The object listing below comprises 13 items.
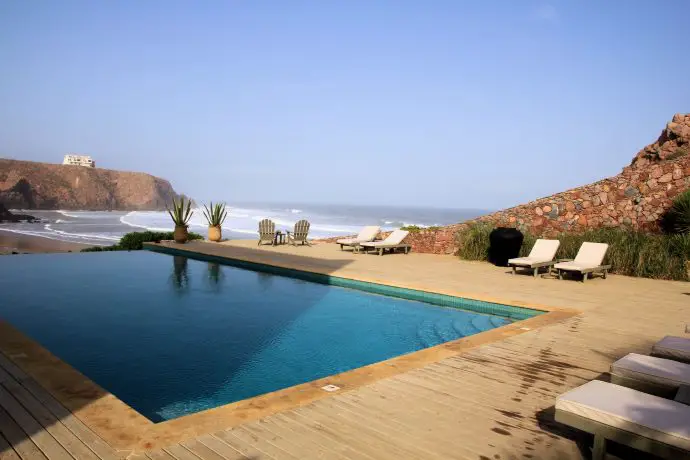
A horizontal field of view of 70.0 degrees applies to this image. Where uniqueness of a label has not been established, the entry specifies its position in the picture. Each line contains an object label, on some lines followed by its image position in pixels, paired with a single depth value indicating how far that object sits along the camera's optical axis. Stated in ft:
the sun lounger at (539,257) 29.50
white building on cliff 462.19
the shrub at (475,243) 37.32
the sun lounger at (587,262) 27.99
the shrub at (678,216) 32.91
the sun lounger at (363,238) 43.55
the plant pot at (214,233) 49.60
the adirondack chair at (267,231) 47.21
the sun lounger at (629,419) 6.70
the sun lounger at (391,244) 41.24
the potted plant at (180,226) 46.44
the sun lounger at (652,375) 8.85
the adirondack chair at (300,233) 47.03
